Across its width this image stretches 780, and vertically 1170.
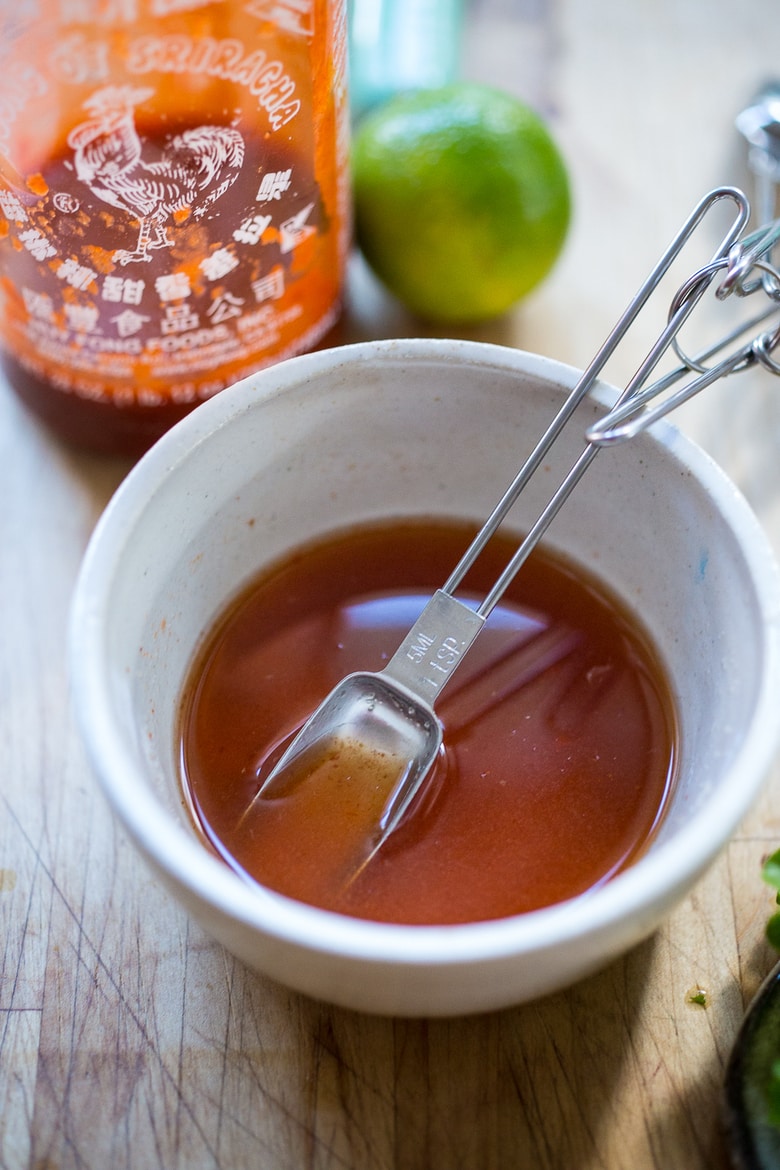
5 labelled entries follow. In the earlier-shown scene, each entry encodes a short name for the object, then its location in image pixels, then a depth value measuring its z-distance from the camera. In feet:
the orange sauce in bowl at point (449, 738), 1.22
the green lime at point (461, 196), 1.42
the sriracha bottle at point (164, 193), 1.23
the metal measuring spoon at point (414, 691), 1.22
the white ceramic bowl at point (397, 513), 1.08
